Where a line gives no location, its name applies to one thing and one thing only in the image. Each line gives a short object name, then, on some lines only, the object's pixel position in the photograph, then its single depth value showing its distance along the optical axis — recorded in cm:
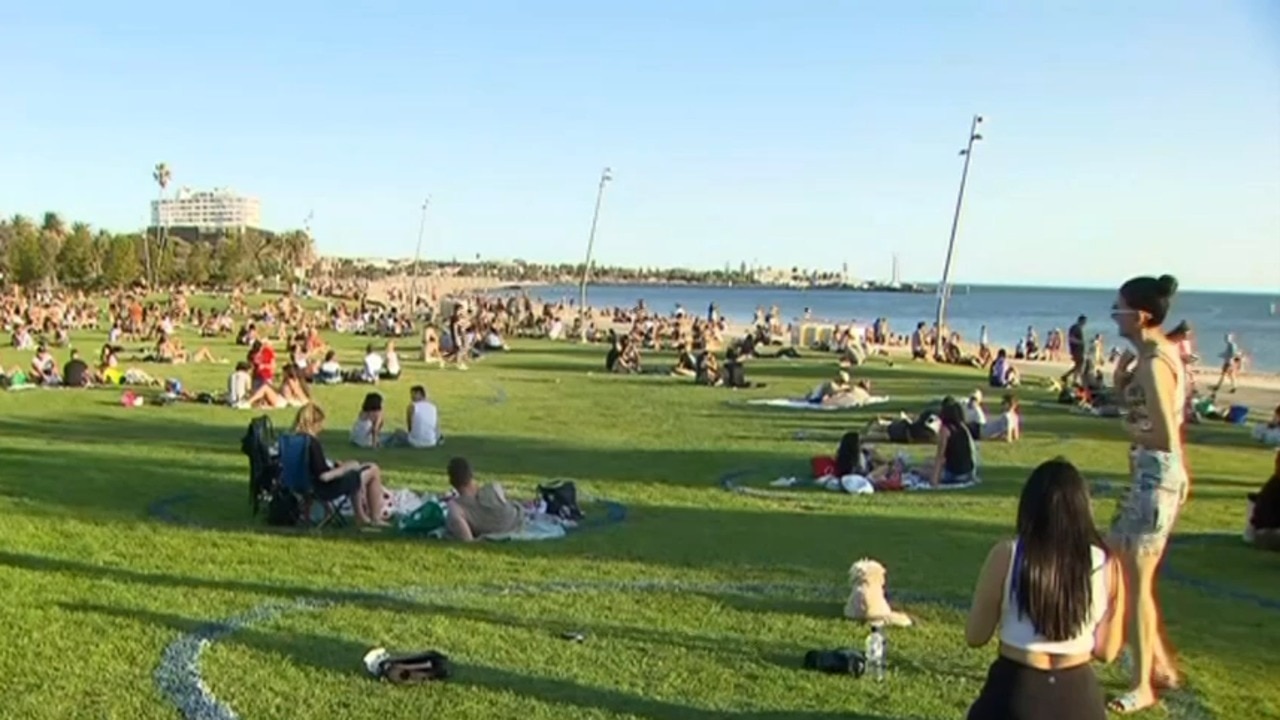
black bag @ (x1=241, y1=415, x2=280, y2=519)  1235
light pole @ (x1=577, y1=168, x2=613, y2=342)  5309
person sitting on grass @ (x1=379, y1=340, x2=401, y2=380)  3097
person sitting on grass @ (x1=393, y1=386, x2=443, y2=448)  1819
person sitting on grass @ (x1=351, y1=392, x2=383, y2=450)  1781
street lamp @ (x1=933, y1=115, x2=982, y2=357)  4498
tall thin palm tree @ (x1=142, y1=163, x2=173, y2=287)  10844
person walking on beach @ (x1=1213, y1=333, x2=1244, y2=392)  3575
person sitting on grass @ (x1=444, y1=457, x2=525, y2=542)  1140
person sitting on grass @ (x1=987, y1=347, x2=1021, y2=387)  3152
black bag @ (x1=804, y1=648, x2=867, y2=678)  741
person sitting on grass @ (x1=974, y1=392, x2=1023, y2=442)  2055
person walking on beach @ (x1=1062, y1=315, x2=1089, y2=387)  3262
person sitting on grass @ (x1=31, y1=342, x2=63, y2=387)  2692
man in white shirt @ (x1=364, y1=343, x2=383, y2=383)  2989
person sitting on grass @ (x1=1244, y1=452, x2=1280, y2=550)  1162
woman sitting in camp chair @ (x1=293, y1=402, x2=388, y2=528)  1184
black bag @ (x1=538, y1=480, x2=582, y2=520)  1239
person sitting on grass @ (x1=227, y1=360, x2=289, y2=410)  2350
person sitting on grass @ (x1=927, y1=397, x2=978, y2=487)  1552
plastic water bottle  744
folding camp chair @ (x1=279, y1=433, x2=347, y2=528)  1188
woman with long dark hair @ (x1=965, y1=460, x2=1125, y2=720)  450
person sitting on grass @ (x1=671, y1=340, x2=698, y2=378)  3309
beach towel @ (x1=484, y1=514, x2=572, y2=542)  1150
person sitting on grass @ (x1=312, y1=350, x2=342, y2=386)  2941
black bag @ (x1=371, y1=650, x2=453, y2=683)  707
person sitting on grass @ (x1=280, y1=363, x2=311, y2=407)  2416
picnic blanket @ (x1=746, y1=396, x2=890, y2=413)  2552
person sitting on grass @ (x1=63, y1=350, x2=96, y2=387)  2670
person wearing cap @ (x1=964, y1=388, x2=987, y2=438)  2019
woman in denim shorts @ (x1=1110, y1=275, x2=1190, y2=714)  675
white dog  855
